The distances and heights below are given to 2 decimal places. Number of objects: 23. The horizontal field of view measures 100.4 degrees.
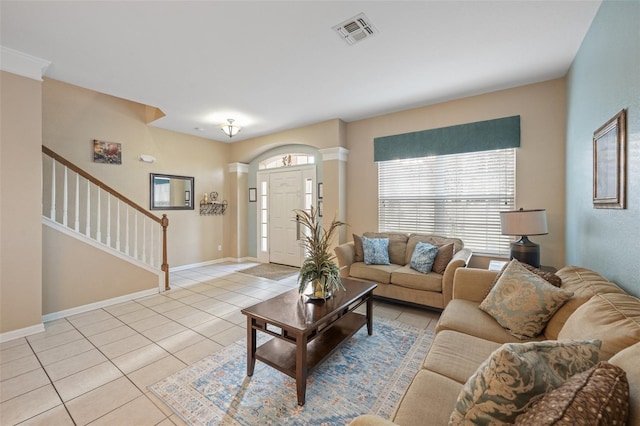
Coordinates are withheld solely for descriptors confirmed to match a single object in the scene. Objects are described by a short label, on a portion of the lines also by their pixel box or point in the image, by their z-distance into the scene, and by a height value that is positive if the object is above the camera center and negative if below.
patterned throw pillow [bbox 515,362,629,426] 0.65 -0.49
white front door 5.70 -0.10
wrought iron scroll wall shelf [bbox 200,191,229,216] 5.92 +0.15
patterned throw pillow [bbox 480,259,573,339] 1.70 -0.60
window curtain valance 3.51 +1.06
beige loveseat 3.09 -0.76
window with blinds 3.61 +0.25
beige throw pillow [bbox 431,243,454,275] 3.29 -0.58
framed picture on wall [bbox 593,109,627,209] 1.69 +0.35
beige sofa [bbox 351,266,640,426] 1.04 -0.77
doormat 5.09 -1.20
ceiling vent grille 2.25 +1.62
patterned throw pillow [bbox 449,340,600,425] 0.81 -0.52
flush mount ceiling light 4.70 +1.52
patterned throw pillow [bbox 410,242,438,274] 3.34 -0.58
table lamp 2.74 -0.17
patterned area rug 1.70 -1.29
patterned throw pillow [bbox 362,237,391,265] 3.75 -0.56
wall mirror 5.11 +0.39
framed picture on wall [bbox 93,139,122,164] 4.34 +0.99
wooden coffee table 1.78 -0.87
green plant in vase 2.24 -0.49
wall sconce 4.87 +0.98
